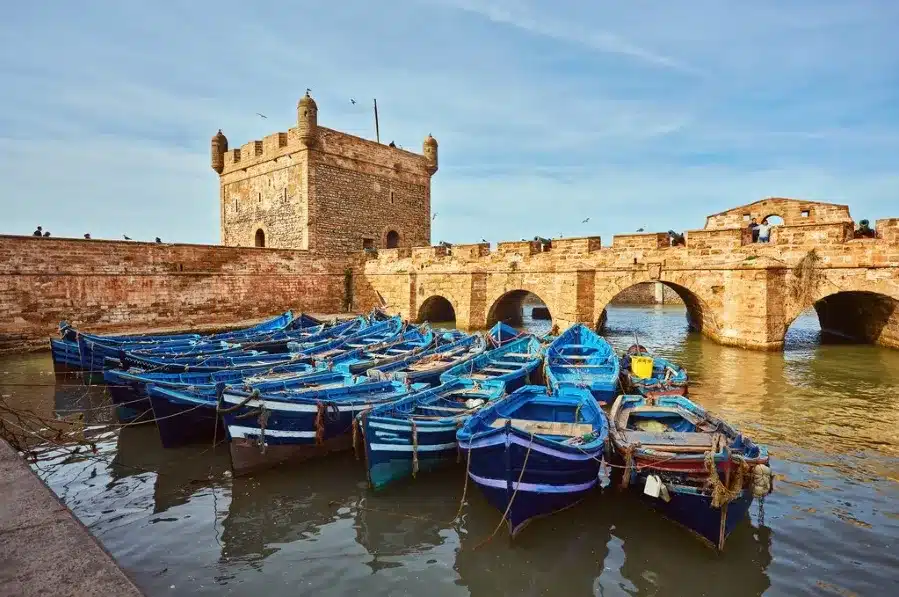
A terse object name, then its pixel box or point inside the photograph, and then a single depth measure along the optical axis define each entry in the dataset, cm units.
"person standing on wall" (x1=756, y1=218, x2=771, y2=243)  1707
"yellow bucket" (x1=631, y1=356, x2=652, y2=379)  1105
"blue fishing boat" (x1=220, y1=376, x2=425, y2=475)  713
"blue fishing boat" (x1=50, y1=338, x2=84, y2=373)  1308
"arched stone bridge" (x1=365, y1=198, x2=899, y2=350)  1567
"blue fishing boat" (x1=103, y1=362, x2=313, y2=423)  942
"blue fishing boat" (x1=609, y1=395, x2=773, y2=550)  532
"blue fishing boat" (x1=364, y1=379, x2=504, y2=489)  677
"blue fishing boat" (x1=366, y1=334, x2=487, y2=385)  991
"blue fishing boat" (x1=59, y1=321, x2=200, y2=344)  1326
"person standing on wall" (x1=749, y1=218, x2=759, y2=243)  1824
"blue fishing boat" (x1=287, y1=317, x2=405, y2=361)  1314
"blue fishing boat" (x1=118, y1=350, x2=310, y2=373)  1101
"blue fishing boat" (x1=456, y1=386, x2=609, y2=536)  560
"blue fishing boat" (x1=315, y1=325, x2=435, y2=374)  1098
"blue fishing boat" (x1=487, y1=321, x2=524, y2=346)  1535
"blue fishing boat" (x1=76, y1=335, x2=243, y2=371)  1243
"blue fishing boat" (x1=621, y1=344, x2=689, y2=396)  1021
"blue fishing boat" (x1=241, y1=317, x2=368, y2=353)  1469
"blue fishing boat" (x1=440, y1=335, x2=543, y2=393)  1009
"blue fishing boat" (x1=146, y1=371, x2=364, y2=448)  810
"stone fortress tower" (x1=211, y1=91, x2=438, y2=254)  2523
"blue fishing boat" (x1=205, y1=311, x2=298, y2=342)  1713
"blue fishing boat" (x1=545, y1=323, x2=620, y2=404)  947
